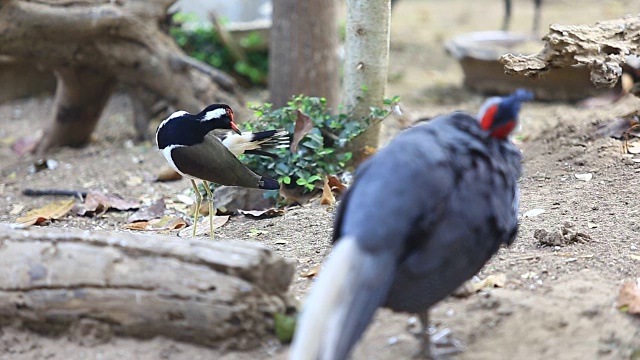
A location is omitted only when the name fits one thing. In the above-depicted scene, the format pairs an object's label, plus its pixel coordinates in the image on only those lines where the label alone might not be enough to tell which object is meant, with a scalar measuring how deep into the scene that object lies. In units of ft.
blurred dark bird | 16.46
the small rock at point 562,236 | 26.03
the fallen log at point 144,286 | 19.71
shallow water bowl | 53.42
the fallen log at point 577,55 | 30.48
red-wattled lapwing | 28.63
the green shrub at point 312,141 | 33.88
